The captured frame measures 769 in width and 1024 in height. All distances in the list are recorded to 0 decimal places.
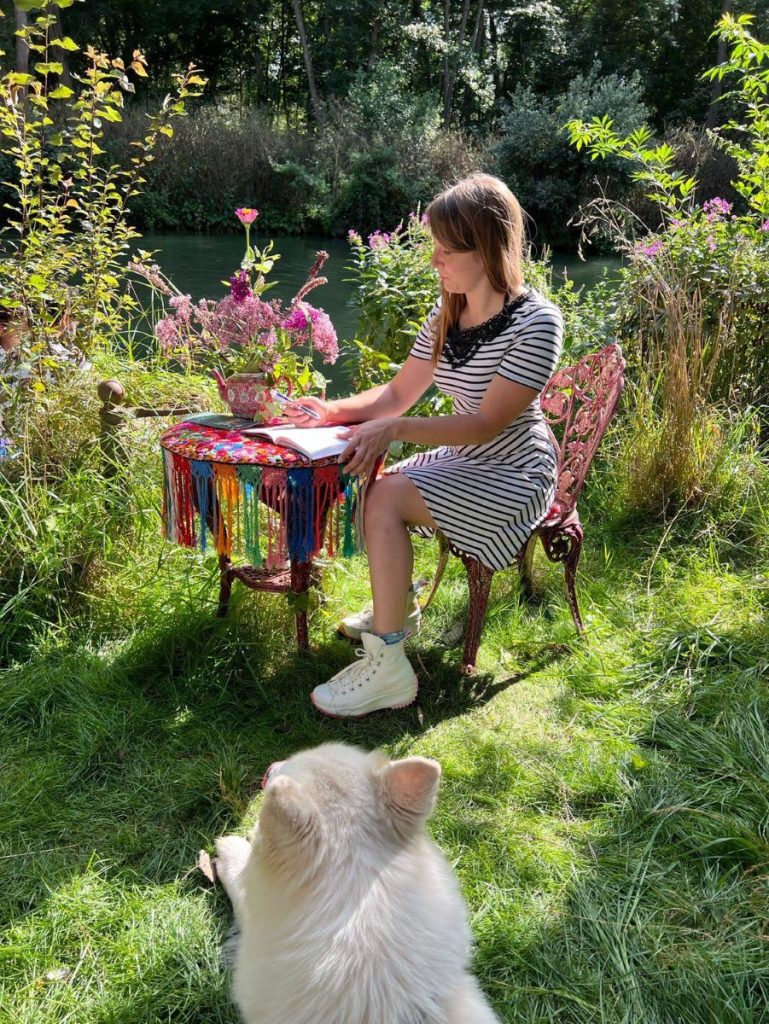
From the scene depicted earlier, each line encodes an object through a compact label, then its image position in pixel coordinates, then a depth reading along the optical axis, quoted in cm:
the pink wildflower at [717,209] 435
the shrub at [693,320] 351
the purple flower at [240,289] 255
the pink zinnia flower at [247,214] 256
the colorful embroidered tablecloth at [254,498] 233
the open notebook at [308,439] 232
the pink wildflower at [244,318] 254
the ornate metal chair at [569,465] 261
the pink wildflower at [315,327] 260
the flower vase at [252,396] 254
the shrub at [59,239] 301
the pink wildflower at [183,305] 288
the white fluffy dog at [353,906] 102
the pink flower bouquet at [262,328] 256
